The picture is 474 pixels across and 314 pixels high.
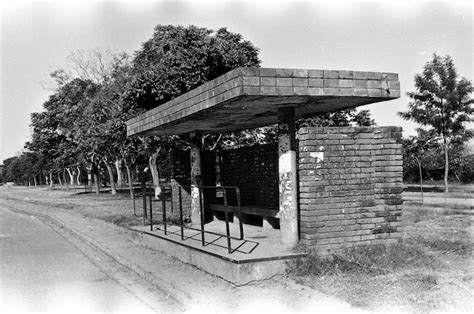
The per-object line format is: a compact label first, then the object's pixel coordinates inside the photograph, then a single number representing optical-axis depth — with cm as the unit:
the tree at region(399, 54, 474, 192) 2520
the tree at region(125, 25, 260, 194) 1747
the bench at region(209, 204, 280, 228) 831
